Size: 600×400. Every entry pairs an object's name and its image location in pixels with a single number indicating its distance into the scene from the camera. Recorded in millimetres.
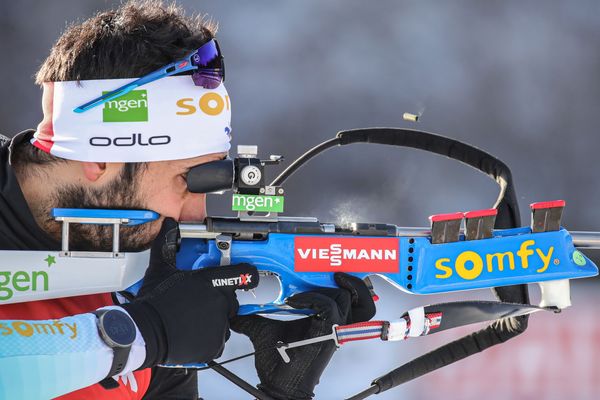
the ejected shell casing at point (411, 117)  7092
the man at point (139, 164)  6839
